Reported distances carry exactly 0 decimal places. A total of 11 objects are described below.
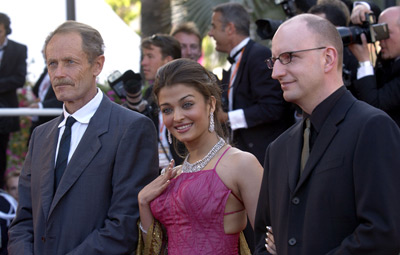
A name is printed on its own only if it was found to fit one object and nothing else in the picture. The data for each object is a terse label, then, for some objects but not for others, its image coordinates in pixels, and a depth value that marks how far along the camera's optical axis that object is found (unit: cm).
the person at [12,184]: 617
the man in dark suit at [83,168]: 320
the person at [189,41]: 622
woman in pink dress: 311
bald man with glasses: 224
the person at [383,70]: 414
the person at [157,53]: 531
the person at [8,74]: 630
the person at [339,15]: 463
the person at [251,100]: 484
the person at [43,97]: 592
